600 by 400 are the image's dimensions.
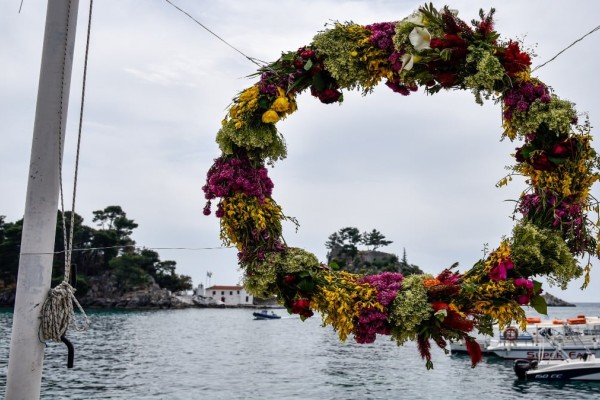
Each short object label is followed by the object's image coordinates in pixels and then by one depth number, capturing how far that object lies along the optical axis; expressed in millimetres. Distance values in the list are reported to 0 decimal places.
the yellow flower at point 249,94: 4602
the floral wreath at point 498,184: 4121
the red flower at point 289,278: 4230
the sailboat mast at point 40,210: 4020
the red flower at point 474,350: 4166
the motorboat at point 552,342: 31938
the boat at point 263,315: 92375
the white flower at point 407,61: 4297
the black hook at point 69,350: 4223
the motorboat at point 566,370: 27250
